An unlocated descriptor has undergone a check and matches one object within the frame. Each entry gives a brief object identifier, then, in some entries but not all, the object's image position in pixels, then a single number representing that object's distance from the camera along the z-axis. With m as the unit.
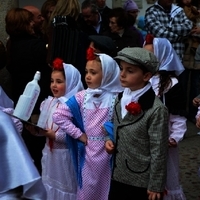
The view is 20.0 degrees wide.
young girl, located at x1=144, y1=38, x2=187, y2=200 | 4.14
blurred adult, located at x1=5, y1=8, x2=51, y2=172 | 4.96
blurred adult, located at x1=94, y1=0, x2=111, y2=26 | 7.28
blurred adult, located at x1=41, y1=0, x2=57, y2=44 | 5.45
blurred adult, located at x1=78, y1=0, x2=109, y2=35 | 5.93
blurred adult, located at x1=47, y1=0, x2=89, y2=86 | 4.84
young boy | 3.53
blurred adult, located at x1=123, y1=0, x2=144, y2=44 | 8.38
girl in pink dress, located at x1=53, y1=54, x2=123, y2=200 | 4.06
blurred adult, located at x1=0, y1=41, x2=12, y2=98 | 5.61
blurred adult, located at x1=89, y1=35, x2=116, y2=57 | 4.68
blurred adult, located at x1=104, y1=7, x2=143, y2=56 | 6.64
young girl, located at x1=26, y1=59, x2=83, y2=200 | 4.33
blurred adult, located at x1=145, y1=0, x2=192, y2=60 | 7.26
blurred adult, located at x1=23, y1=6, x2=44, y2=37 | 5.60
